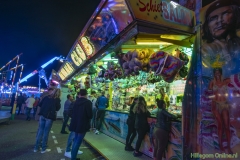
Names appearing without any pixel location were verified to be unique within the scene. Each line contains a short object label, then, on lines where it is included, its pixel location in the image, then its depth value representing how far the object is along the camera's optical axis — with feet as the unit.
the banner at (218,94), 10.77
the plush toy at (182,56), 16.26
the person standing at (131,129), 20.46
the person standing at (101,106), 29.96
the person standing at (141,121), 18.39
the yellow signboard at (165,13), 12.14
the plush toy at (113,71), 24.43
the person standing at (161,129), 14.82
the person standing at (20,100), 63.42
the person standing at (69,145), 19.12
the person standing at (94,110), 32.51
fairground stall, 12.87
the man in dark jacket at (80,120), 16.57
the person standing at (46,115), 20.68
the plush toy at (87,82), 34.94
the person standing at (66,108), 33.07
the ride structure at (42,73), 100.57
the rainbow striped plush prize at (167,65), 15.17
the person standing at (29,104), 51.40
